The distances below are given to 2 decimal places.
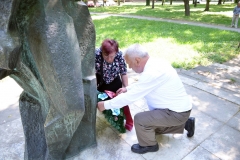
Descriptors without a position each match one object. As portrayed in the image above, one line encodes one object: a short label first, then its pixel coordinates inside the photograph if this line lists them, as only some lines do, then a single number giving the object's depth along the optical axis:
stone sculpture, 1.49
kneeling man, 2.21
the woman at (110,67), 2.58
